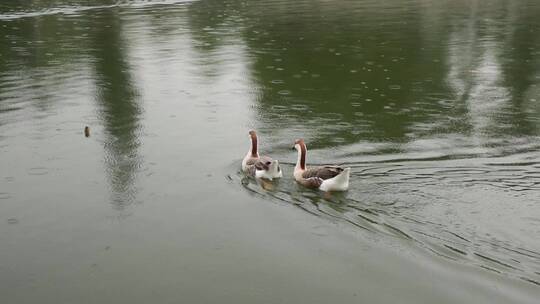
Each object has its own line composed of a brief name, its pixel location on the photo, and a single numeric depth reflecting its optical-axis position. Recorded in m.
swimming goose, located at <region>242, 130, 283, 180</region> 12.48
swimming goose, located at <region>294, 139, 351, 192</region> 11.59
